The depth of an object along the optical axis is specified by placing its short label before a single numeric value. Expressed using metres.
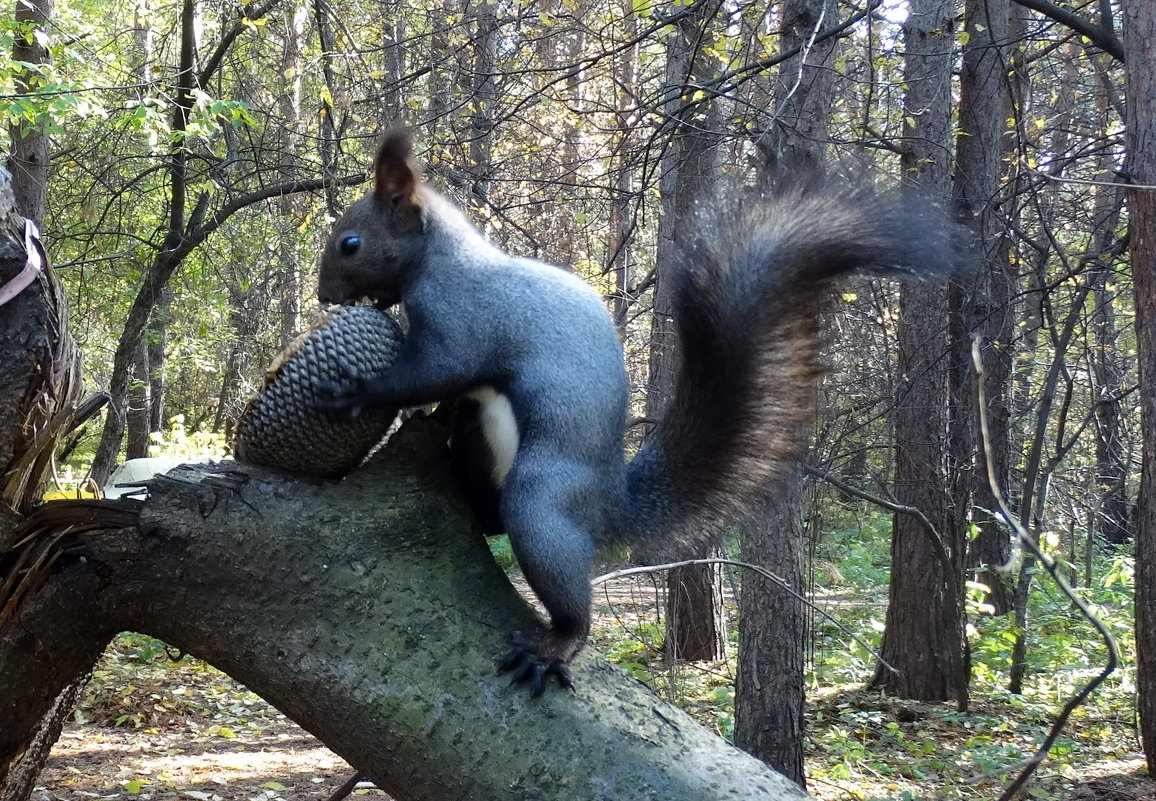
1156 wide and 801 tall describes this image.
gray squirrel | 2.14
